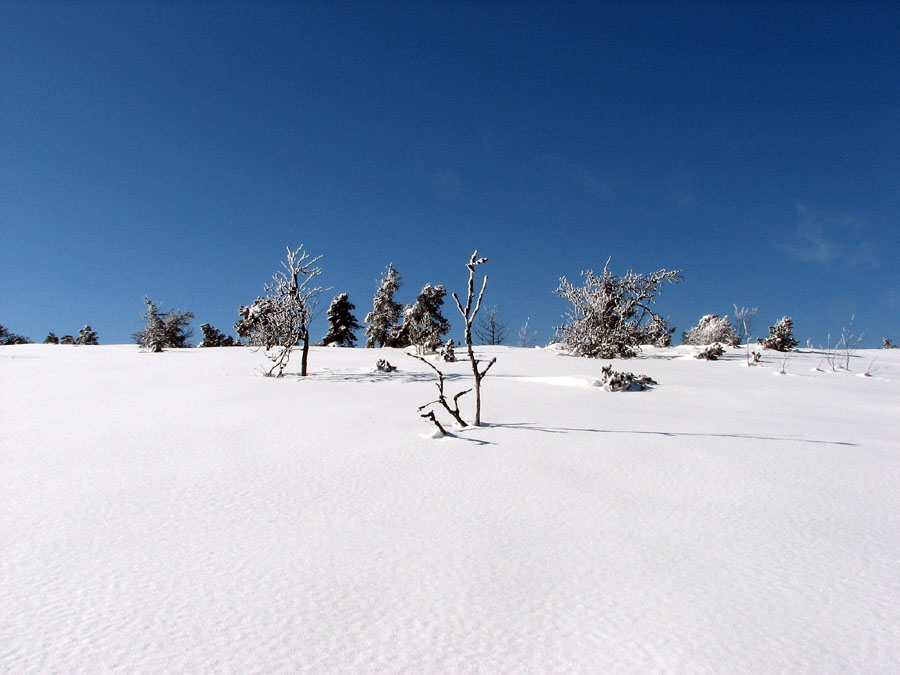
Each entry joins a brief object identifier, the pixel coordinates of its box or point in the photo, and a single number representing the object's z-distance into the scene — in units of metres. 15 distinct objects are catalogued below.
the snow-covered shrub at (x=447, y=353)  13.21
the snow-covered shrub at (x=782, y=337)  18.86
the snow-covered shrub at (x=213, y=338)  29.88
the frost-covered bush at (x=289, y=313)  10.50
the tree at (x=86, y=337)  26.58
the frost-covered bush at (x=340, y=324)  34.50
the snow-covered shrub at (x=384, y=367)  10.62
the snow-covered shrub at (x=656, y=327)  15.88
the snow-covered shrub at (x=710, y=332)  25.75
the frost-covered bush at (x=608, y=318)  14.91
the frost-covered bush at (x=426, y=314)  29.98
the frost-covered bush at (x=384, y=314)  32.91
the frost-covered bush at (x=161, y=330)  18.00
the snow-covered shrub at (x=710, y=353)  14.12
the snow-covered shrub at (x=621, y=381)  7.96
